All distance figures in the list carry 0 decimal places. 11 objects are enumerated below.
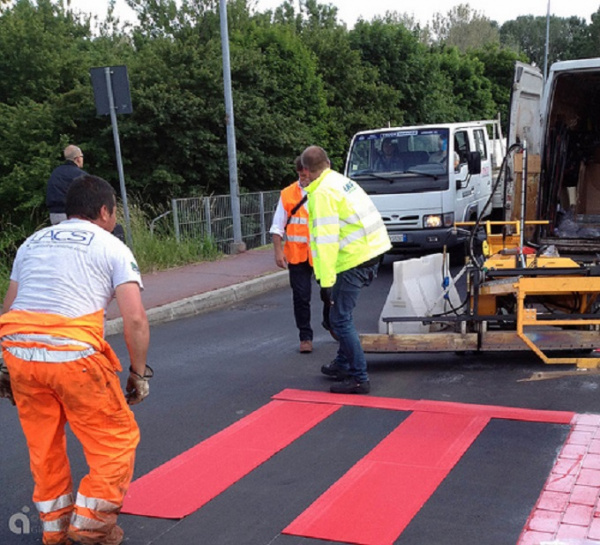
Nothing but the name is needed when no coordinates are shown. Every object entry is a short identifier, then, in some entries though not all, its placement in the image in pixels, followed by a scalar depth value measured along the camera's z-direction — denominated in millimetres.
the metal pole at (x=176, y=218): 13891
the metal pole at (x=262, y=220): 16103
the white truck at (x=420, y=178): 12070
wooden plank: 6465
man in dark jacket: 8984
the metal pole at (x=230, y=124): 13855
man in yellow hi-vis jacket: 5828
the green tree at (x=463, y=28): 61031
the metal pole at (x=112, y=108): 10984
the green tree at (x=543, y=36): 67250
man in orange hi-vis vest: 7406
